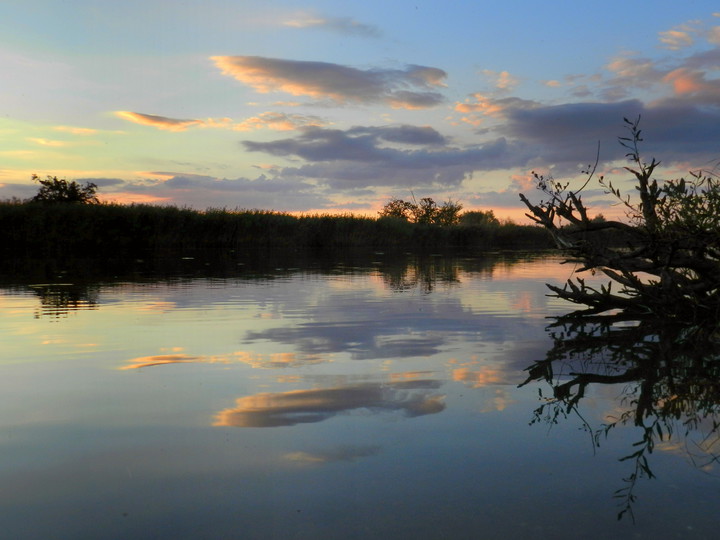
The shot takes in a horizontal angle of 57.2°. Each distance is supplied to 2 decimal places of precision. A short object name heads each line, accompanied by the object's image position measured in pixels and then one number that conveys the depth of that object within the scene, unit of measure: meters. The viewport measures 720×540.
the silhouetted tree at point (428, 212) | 56.84
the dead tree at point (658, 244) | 6.91
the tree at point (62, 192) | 35.41
